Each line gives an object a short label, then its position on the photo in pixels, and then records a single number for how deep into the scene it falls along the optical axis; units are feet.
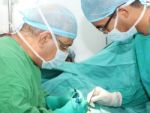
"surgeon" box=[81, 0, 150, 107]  4.22
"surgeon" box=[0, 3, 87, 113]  3.40
